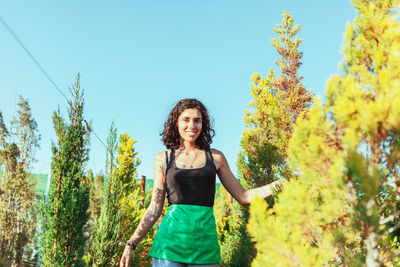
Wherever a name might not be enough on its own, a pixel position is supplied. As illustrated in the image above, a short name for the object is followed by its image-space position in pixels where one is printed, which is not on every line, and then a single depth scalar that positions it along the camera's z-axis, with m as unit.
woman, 2.58
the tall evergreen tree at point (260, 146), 4.77
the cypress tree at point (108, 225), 7.48
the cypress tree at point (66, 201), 5.33
